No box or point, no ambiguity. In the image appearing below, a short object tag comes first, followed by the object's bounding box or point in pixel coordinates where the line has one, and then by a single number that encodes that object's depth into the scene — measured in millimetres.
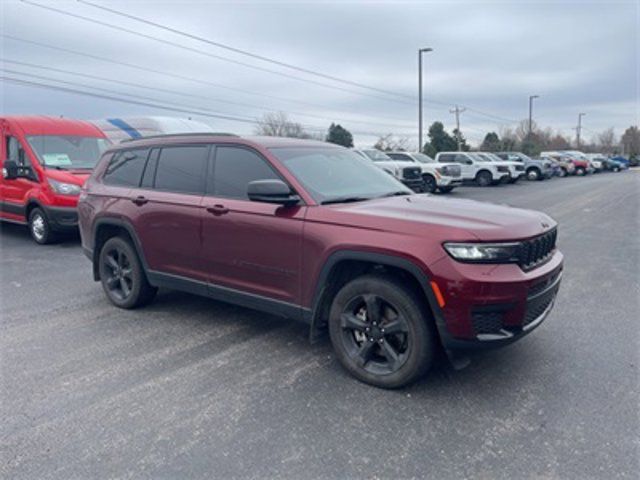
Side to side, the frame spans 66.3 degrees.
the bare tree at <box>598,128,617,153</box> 104925
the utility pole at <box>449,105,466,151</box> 57788
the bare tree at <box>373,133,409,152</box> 59444
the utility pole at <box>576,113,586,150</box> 92500
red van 8883
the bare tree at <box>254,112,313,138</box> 55850
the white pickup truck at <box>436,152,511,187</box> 25625
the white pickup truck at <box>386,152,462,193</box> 20766
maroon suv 3285
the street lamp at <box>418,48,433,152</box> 29266
